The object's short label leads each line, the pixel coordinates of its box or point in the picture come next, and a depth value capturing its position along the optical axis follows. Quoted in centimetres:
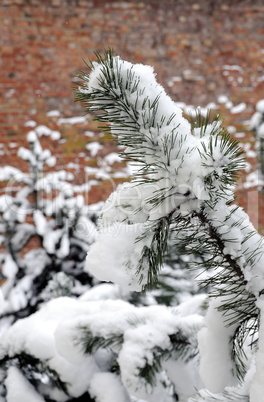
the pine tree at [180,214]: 132
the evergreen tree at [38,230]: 443
